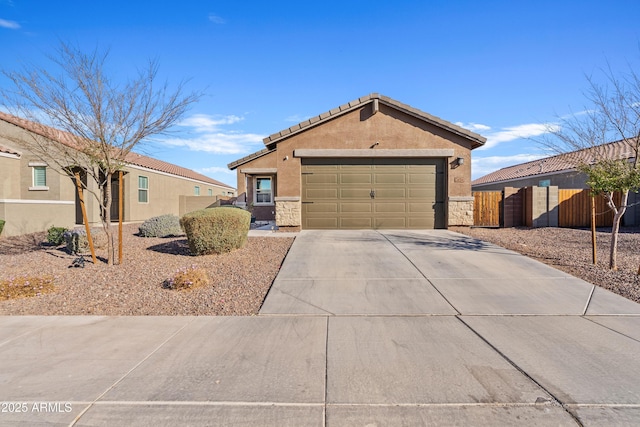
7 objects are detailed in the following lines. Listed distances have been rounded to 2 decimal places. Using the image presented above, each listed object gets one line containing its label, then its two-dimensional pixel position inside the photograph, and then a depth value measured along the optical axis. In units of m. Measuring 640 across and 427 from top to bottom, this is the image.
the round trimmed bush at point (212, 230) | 8.78
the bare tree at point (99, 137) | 7.62
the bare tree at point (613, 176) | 7.65
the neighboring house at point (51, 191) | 13.65
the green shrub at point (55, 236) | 11.16
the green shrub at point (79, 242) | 9.78
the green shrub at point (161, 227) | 12.80
